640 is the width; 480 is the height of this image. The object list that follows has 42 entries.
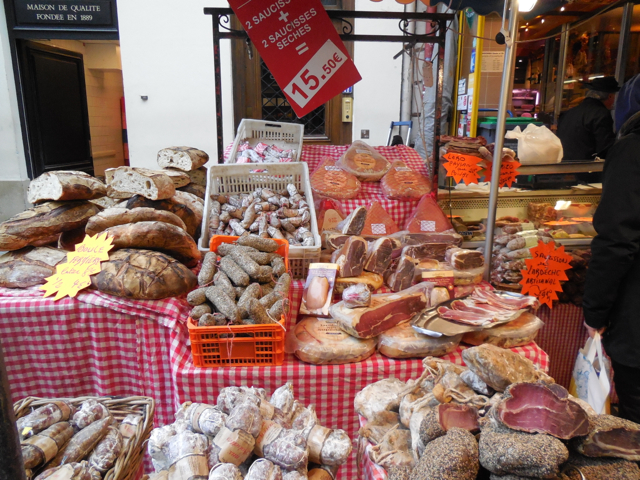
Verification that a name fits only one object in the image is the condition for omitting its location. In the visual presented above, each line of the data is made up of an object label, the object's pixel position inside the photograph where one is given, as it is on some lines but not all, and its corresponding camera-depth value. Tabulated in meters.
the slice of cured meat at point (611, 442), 1.02
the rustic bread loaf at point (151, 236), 2.26
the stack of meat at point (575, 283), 2.88
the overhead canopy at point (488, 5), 2.92
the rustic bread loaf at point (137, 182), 2.74
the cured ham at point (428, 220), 3.02
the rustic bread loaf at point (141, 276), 2.11
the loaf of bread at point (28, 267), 2.30
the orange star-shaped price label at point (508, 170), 2.66
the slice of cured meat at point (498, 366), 1.31
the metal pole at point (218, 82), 3.25
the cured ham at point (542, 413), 1.02
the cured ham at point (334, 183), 3.27
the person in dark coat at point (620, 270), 2.11
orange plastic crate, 1.84
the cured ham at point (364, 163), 3.50
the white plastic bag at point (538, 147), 3.11
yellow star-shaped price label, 2.18
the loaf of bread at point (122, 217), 2.36
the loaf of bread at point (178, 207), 2.79
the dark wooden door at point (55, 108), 7.16
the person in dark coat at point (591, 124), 4.82
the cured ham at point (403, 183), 3.27
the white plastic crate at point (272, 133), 4.00
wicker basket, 1.41
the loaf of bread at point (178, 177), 3.33
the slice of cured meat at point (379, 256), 2.50
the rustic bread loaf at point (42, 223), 2.32
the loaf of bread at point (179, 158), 3.46
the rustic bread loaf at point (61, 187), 2.42
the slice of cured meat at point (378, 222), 3.01
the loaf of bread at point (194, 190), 3.47
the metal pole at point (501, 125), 2.26
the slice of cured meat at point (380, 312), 1.97
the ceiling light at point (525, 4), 2.33
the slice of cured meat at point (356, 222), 2.73
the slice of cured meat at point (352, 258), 2.40
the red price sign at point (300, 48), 2.70
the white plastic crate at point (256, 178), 3.11
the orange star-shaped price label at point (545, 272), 2.57
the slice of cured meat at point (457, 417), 1.15
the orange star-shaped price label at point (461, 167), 2.78
